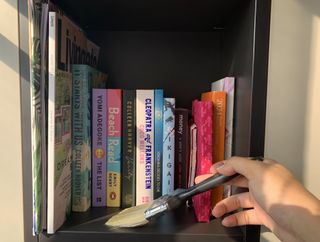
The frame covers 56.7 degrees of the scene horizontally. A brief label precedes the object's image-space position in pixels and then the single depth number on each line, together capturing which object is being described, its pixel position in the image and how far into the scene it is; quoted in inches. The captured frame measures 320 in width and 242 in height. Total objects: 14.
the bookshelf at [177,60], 16.8
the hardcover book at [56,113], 17.1
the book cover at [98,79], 22.0
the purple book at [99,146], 21.0
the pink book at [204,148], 19.8
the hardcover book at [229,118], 20.2
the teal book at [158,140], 20.6
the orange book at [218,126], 20.3
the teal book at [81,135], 20.4
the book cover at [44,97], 17.0
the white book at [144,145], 20.7
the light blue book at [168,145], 20.6
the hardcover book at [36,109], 16.5
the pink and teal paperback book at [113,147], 21.0
